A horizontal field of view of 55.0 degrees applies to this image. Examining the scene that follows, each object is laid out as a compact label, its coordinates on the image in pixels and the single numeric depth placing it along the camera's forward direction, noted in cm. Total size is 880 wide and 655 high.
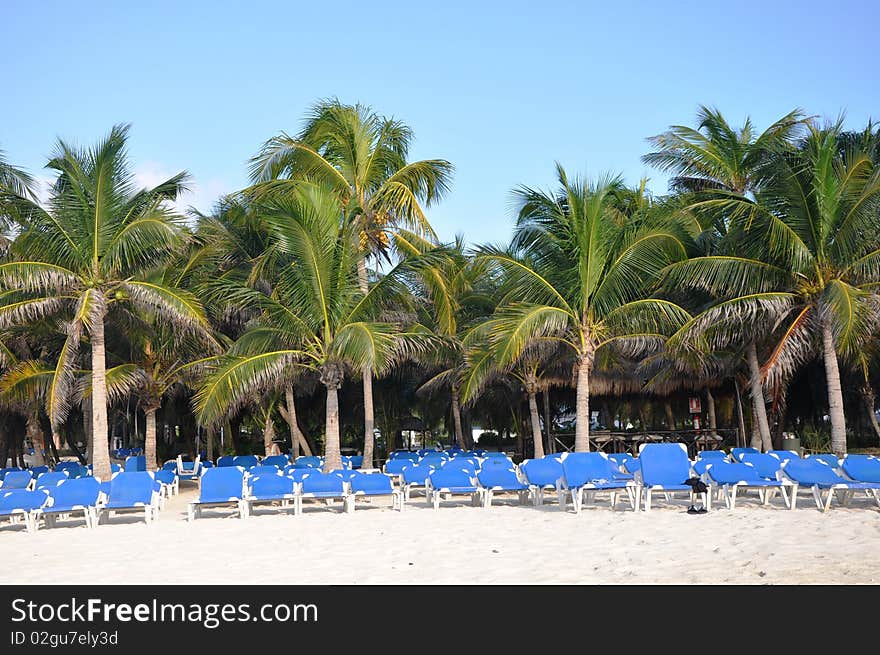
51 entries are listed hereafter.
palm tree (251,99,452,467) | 1806
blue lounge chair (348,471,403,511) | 1237
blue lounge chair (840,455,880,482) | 1062
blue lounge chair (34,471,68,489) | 1309
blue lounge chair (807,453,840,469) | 1214
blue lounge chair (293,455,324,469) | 1811
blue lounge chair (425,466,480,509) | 1262
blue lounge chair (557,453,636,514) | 1123
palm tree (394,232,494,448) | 1730
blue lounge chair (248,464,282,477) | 1329
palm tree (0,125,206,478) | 1496
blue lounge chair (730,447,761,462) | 1365
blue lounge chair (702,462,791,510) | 1085
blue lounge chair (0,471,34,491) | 1407
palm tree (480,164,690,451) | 1548
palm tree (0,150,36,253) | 1811
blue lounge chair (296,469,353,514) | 1239
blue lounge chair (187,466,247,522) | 1188
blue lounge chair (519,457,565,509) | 1214
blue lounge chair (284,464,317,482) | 1309
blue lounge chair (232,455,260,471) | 2003
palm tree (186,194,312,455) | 1881
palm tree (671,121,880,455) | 1484
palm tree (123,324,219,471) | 1902
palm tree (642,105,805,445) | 1812
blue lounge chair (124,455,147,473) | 1856
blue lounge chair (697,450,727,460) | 1466
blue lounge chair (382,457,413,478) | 1595
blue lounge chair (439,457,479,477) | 1367
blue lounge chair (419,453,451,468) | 1670
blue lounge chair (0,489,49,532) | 1098
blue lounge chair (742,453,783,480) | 1201
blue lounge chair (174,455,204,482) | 1970
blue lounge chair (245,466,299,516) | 1209
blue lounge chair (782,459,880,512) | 1036
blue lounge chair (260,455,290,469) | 1907
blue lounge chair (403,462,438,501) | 1344
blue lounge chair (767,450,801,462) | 1238
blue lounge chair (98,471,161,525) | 1166
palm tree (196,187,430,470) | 1488
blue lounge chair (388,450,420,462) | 1909
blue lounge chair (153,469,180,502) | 1541
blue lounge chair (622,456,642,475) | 1325
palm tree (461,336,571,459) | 1739
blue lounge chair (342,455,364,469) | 1756
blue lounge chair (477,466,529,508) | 1230
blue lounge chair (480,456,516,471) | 1262
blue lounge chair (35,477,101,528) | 1132
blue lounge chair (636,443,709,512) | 1096
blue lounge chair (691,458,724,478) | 1243
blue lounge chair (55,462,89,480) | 1674
